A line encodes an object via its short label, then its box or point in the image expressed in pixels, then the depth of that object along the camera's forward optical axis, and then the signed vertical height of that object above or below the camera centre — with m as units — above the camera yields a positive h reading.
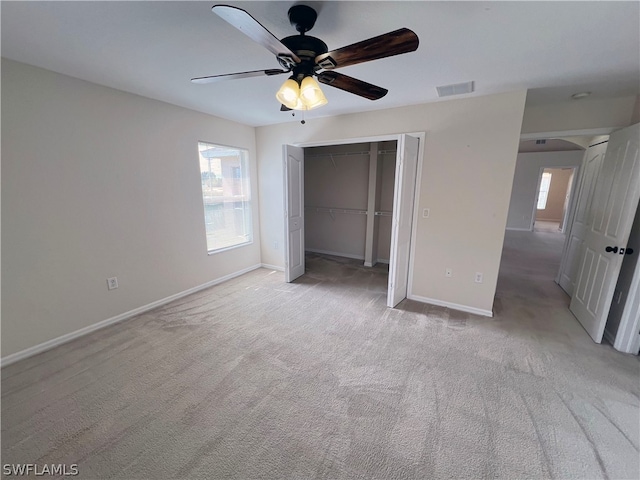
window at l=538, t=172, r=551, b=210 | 10.23 +0.06
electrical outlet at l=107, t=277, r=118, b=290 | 2.68 -1.01
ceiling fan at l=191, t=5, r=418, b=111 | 1.15 +0.68
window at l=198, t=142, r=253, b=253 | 3.65 -0.12
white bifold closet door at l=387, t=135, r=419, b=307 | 2.85 -0.29
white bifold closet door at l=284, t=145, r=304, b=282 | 3.74 -0.34
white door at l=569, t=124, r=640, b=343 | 2.29 -0.34
